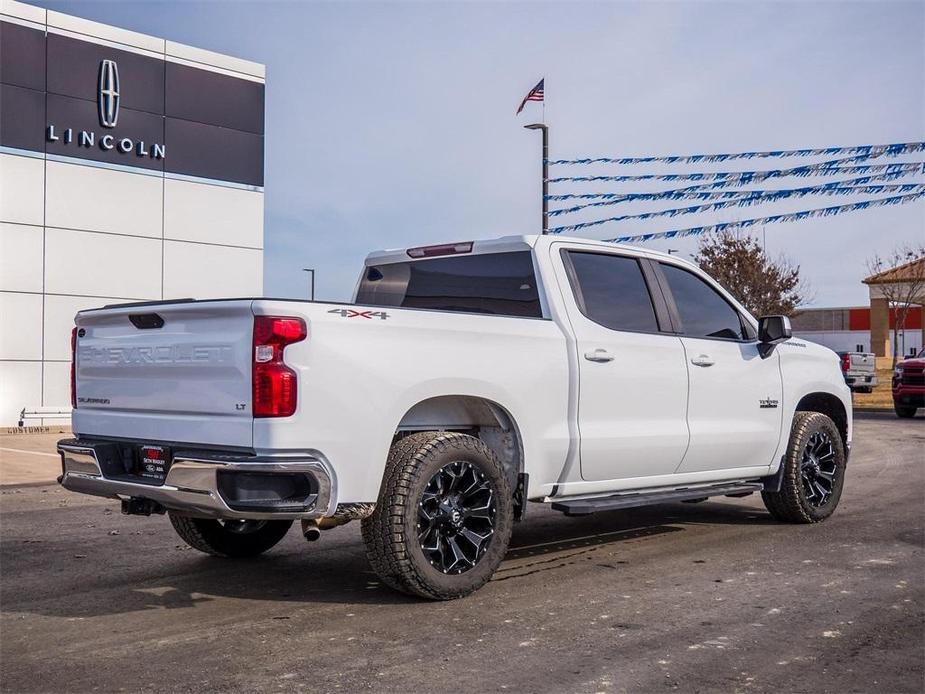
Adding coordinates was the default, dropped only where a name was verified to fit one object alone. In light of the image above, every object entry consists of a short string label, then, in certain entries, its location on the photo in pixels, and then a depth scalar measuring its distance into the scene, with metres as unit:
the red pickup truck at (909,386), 21.25
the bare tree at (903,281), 42.25
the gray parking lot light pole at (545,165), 19.58
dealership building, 18.78
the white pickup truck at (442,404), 4.95
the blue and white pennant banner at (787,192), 15.22
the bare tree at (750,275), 40.97
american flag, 20.98
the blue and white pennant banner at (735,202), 15.51
